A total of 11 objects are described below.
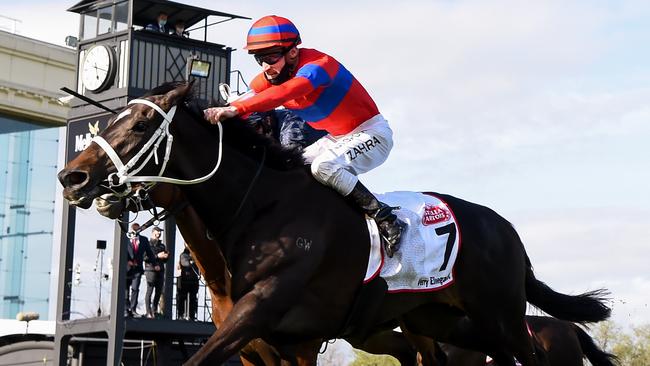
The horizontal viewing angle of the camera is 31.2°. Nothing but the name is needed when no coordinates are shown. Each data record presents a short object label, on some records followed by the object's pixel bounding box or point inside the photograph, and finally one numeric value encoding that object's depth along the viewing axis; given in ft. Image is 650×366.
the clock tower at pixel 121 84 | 64.44
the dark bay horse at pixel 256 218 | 21.39
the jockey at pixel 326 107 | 22.76
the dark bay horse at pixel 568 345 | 37.96
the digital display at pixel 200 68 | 60.66
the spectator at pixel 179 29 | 66.97
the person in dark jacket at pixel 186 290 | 58.80
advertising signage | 64.95
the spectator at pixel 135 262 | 58.49
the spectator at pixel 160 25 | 66.03
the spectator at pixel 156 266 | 58.70
